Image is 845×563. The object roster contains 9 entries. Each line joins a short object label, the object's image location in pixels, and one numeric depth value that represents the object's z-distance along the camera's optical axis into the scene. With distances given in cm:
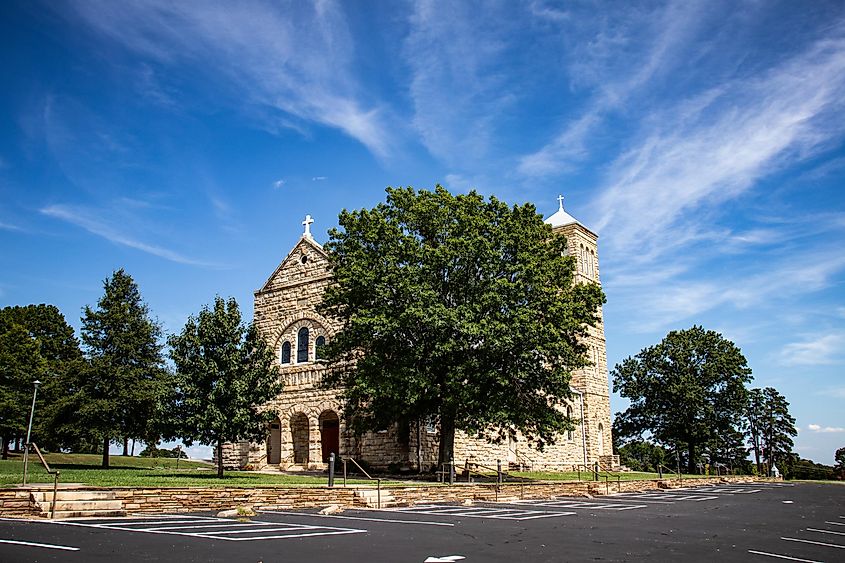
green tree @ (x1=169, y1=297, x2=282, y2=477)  2322
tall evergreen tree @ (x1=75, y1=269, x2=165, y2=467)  3278
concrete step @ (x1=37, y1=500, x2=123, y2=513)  1225
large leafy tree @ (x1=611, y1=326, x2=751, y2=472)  5362
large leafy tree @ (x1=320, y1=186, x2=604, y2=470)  2547
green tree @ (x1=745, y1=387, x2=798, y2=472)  6381
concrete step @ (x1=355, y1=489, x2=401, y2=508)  1772
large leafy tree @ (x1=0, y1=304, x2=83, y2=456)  3356
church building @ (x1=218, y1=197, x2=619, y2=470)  3088
